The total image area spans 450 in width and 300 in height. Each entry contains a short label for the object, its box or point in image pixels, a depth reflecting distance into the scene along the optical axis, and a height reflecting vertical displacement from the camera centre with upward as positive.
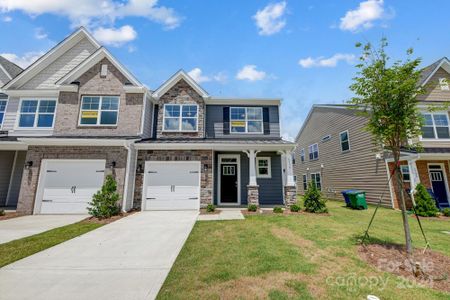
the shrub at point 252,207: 9.68 -1.20
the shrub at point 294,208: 9.61 -1.24
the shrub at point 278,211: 9.40 -1.35
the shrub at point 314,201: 9.55 -0.91
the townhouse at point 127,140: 9.80 +2.23
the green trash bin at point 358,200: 11.52 -1.02
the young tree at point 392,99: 4.68 +2.07
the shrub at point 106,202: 8.59 -0.84
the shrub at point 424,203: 9.52 -1.02
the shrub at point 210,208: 9.60 -1.24
